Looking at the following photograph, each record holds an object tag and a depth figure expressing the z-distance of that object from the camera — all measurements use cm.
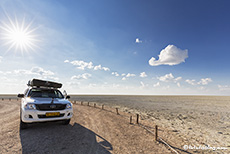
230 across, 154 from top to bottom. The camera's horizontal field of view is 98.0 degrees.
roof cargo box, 619
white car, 464
